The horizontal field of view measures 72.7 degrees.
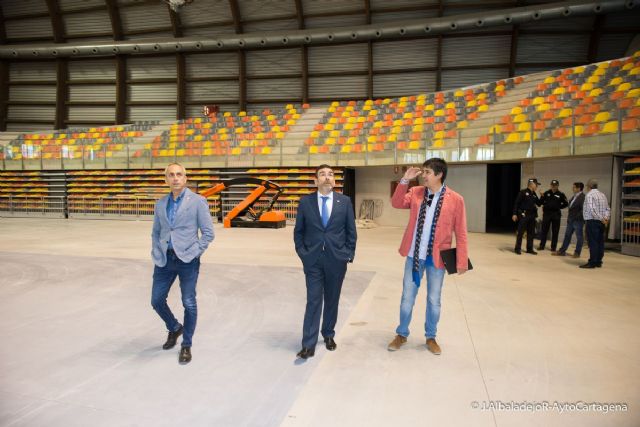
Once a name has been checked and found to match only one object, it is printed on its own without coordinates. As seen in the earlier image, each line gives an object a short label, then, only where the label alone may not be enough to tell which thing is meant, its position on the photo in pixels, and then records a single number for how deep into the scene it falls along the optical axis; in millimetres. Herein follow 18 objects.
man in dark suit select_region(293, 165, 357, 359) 3248
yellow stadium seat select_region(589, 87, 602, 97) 12419
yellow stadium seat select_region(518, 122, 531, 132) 11180
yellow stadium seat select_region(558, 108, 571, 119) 11366
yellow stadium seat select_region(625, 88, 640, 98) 10227
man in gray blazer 3209
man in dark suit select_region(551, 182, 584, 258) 8102
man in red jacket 3359
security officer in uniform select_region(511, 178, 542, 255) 8648
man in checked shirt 7047
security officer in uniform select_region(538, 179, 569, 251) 8914
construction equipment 13398
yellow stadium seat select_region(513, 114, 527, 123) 12530
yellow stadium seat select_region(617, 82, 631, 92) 11499
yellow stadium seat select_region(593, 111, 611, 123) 9305
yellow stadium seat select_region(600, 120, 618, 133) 8993
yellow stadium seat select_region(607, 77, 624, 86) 12344
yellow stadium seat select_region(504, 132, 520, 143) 11325
